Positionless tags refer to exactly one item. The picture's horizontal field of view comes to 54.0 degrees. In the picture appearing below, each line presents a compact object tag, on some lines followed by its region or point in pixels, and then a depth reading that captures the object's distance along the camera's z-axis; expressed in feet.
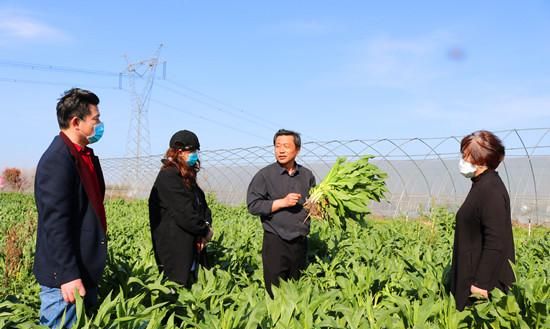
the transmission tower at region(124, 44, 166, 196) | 98.91
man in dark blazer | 10.05
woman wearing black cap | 14.43
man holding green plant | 16.24
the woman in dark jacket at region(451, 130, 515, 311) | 11.61
